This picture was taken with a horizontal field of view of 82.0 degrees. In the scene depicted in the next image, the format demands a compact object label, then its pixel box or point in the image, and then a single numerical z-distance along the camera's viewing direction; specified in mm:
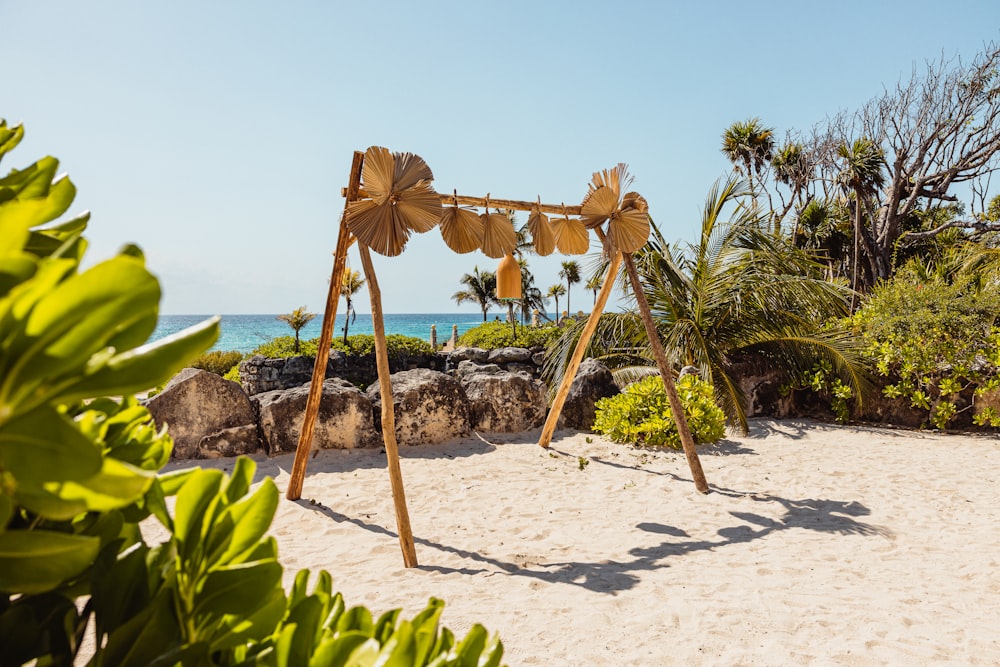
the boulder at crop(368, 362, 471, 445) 6891
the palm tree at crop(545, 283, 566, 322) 45094
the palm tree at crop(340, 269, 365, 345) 19336
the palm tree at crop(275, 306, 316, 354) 17719
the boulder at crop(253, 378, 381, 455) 6281
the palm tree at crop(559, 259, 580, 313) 41219
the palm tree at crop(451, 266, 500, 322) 40125
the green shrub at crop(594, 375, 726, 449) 6914
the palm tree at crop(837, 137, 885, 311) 17781
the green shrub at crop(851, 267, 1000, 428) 7703
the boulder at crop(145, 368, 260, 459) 6109
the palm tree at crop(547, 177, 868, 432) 8234
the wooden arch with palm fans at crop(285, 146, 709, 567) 4121
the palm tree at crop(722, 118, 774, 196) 24734
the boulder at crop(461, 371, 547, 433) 7512
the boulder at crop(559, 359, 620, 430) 7824
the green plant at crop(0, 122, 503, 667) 348
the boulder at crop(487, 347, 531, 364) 14164
